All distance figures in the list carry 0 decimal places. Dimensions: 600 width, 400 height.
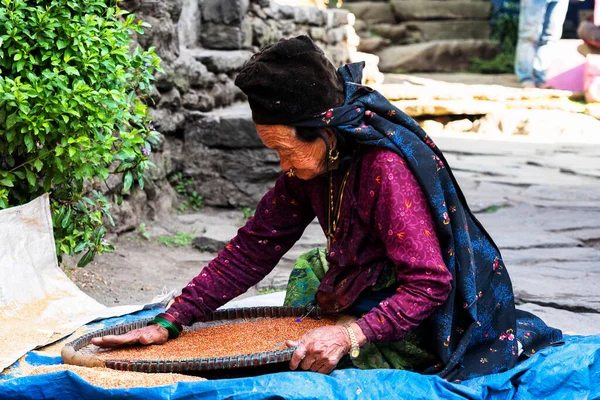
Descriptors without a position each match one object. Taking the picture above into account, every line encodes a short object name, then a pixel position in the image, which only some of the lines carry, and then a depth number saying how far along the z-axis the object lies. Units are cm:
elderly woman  232
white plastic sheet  308
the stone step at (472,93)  1120
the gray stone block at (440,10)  1641
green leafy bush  328
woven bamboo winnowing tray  226
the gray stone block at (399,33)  1616
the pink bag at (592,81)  1163
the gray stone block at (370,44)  1562
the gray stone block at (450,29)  1633
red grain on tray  252
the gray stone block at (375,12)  1656
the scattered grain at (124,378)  224
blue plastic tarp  221
